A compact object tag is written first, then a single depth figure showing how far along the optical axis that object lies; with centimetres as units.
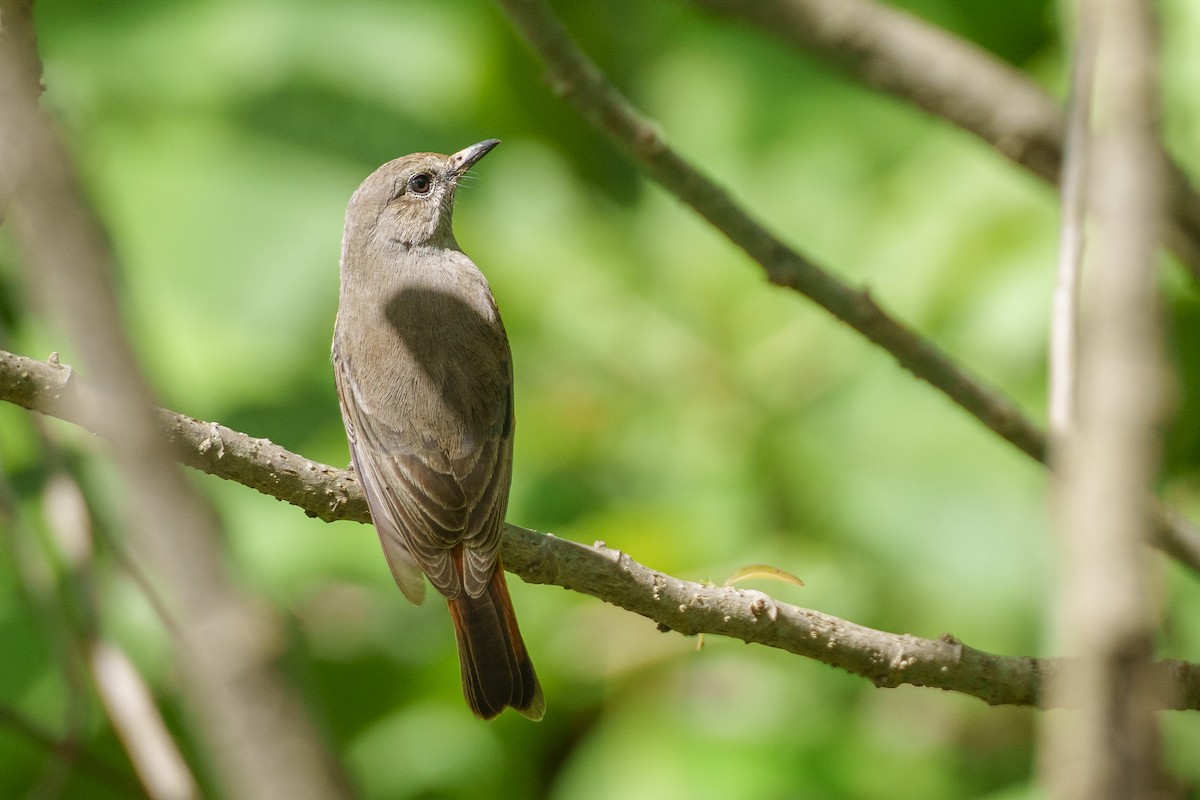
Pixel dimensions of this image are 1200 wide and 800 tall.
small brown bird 723
